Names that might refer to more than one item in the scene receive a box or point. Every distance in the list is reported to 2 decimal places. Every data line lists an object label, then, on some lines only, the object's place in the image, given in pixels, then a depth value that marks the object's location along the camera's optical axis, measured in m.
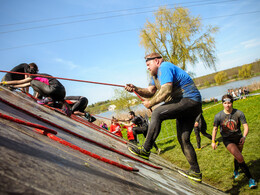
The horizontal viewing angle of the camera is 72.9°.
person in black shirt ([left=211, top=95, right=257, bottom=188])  3.79
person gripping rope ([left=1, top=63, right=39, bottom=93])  5.54
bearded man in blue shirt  2.78
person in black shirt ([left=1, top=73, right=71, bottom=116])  4.69
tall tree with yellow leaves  25.12
